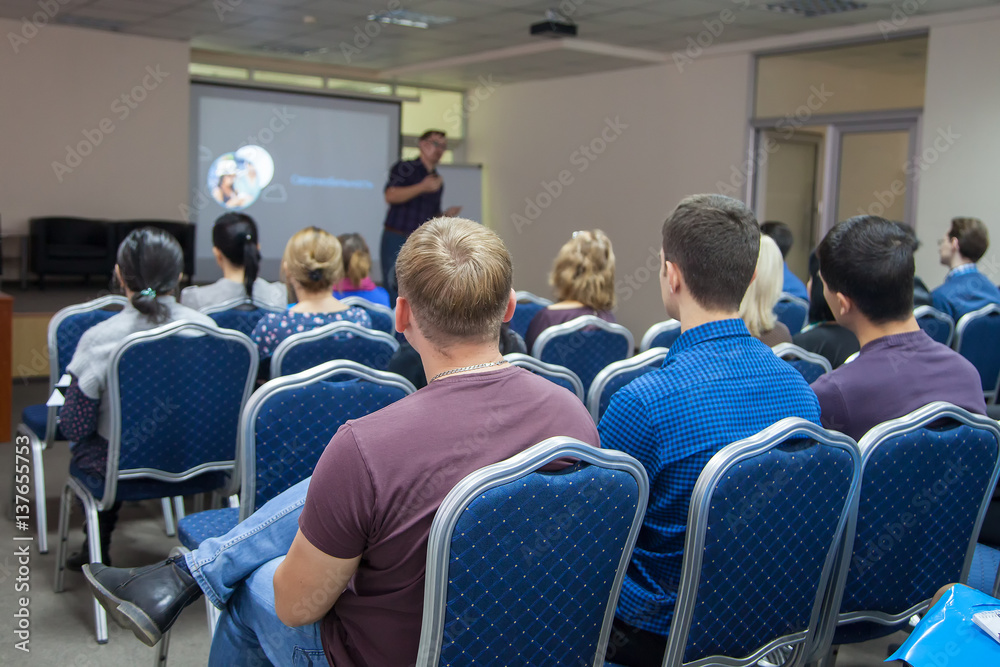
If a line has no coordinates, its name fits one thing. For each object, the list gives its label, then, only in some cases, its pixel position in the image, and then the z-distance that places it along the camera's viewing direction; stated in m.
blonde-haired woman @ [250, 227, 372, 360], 3.04
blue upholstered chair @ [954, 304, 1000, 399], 3.84
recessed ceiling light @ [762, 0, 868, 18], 6.74
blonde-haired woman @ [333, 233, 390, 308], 4.27
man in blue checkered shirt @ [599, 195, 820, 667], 1.47
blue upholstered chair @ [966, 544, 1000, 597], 1.98
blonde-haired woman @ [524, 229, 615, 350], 3.62
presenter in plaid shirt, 7.01
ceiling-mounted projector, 7.42
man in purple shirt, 1.86
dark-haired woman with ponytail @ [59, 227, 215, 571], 2.46
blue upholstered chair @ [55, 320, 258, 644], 2.41
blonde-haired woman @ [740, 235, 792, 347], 2.89
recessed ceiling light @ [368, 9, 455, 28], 7.61
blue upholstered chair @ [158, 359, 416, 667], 1.81
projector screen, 9.57
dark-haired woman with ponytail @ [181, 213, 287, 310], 3.60
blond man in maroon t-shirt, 1.15
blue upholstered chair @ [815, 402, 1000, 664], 1.60
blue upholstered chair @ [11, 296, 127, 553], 3.09
